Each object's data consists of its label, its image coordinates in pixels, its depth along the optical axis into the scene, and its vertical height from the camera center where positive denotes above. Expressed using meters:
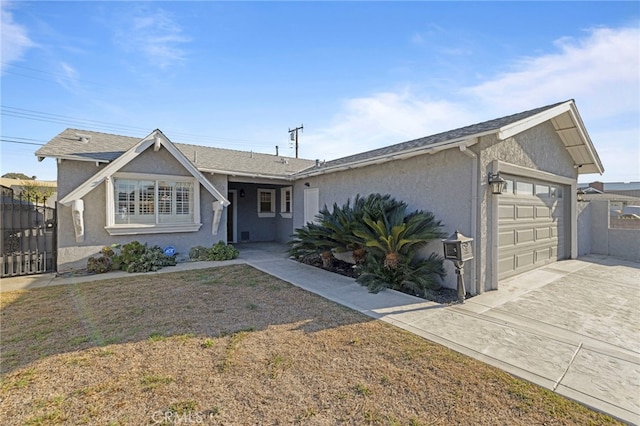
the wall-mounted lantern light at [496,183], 6.53 +0.66
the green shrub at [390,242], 6.78 -0.75
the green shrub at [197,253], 10.30 -1.45
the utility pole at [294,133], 30.65 +8.47
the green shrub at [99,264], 8.45 -1.53
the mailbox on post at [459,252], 5.88 -0.82
